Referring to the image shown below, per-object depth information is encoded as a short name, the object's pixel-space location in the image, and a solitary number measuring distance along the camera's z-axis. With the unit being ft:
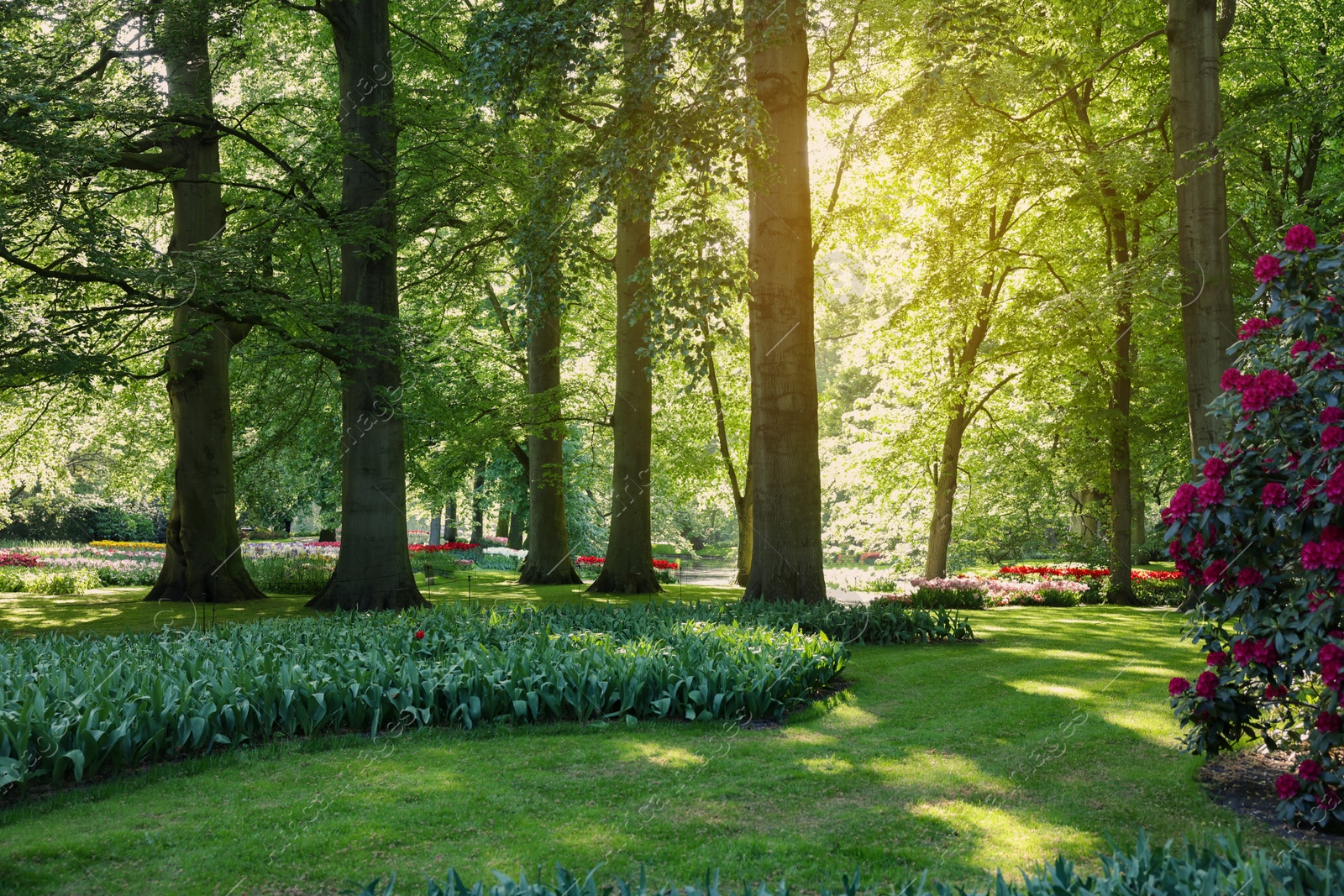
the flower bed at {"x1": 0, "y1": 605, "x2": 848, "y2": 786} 16.30
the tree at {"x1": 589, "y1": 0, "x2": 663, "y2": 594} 51.80
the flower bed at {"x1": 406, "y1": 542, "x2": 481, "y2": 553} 92.79
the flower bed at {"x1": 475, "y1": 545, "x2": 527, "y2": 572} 85.35
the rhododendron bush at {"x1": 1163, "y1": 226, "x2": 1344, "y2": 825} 12.47
